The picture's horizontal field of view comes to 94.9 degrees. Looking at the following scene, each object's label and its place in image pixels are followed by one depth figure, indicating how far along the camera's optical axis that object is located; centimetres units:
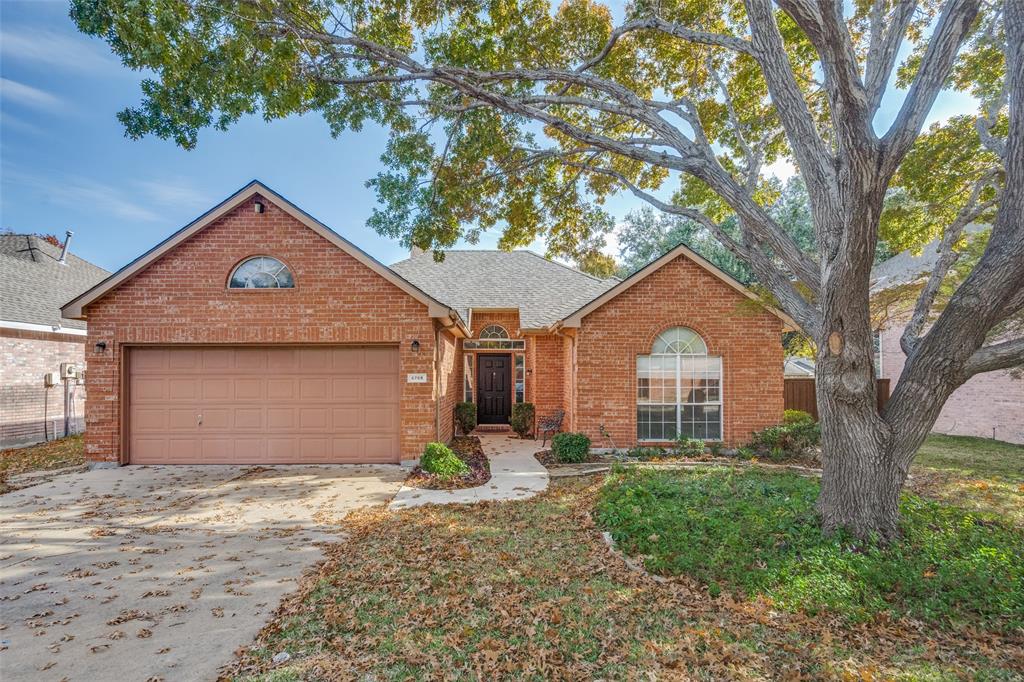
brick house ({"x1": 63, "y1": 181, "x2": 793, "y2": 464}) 980
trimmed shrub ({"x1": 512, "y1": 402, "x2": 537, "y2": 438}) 1389
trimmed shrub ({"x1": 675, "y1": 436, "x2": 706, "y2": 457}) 1081
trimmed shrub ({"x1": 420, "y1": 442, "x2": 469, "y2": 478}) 896
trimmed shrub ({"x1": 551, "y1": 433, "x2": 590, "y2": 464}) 1036
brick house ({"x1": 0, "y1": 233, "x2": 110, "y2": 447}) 1244
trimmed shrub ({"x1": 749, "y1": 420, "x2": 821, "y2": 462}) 1059
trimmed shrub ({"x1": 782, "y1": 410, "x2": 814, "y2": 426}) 1142
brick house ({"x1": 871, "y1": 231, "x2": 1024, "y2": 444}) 1291
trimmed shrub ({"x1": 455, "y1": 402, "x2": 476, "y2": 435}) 1423
